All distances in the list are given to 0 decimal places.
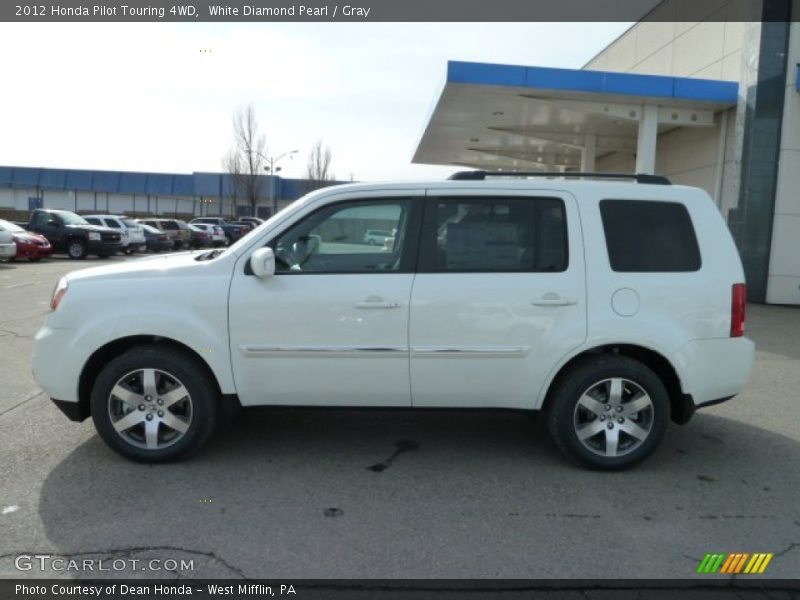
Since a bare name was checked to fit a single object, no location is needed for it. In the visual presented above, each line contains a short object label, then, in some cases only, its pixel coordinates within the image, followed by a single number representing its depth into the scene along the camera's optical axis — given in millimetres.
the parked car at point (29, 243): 20961
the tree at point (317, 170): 59250
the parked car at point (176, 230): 31500
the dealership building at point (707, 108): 13062
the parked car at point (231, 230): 35938
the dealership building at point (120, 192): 66188
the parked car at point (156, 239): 29062
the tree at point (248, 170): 49406
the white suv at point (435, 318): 4184
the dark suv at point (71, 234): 23672
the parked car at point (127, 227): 26234
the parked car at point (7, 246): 19625
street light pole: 49184
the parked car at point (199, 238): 32781
